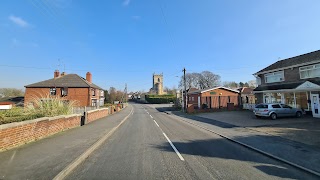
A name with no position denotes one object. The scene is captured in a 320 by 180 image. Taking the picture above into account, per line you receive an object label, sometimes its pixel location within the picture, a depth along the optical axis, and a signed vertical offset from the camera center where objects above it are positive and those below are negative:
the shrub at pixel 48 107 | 8.45 -0.48
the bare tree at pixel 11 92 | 44.90 +2.47
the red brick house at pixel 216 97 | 25.77 +0.10
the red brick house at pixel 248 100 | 21.77 -0.53
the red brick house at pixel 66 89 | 28.98 +2.09
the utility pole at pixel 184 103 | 25.09 -0.91
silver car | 13.26 -1.31
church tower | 85.33 +8.78
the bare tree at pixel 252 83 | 62.36 +6.44
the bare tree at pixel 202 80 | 50.94 +6.68
